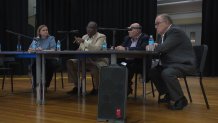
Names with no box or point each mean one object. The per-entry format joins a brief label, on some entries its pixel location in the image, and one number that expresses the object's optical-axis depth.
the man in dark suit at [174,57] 3.37
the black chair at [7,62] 5.29
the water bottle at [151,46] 3.63
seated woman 4.77
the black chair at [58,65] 4.89
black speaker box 2.61
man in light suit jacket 4.43
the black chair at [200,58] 3.32
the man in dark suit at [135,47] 4.09
